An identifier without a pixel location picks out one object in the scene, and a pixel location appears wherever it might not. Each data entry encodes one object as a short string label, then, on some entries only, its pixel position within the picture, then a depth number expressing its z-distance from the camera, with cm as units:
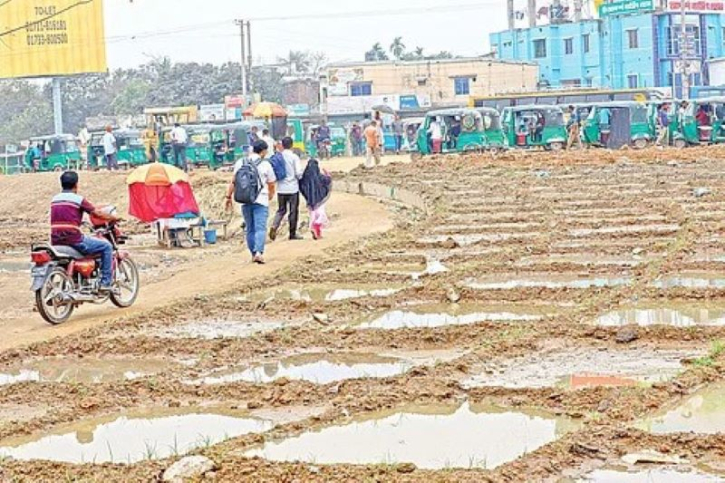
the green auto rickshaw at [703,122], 4097
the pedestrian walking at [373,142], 3709
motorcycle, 1170
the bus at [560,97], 5106
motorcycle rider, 1177
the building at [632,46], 6731
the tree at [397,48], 9938
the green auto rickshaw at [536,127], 4344
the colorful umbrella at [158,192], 2036
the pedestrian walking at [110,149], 4534
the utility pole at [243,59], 6622
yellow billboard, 5441
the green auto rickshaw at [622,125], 4291
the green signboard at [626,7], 6756
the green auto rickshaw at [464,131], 4169
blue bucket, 2216
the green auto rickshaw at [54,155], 5056
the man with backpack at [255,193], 1455
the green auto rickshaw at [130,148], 4703
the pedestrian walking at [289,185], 1684
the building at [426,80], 7144
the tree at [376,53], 9788
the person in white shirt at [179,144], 4125
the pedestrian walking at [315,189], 1770
